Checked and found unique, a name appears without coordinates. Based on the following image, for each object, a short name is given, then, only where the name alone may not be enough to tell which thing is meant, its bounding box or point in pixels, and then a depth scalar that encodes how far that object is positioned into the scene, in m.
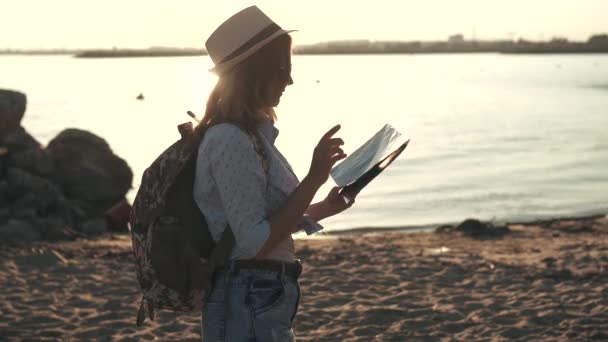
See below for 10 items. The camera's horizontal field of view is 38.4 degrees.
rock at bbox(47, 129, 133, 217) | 18.12
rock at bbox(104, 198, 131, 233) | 15.95
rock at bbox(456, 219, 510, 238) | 13.61
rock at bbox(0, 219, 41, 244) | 12.73
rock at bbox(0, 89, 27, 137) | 17.97
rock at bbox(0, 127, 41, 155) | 17.16
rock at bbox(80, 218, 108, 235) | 15.18
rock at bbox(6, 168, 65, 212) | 15.55
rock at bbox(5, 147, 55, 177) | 16.89
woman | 2.52
